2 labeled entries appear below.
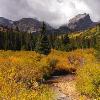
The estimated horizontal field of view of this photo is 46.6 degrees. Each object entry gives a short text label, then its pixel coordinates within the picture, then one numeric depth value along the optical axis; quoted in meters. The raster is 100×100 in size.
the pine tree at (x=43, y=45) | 30.41
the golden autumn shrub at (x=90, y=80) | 12.43
